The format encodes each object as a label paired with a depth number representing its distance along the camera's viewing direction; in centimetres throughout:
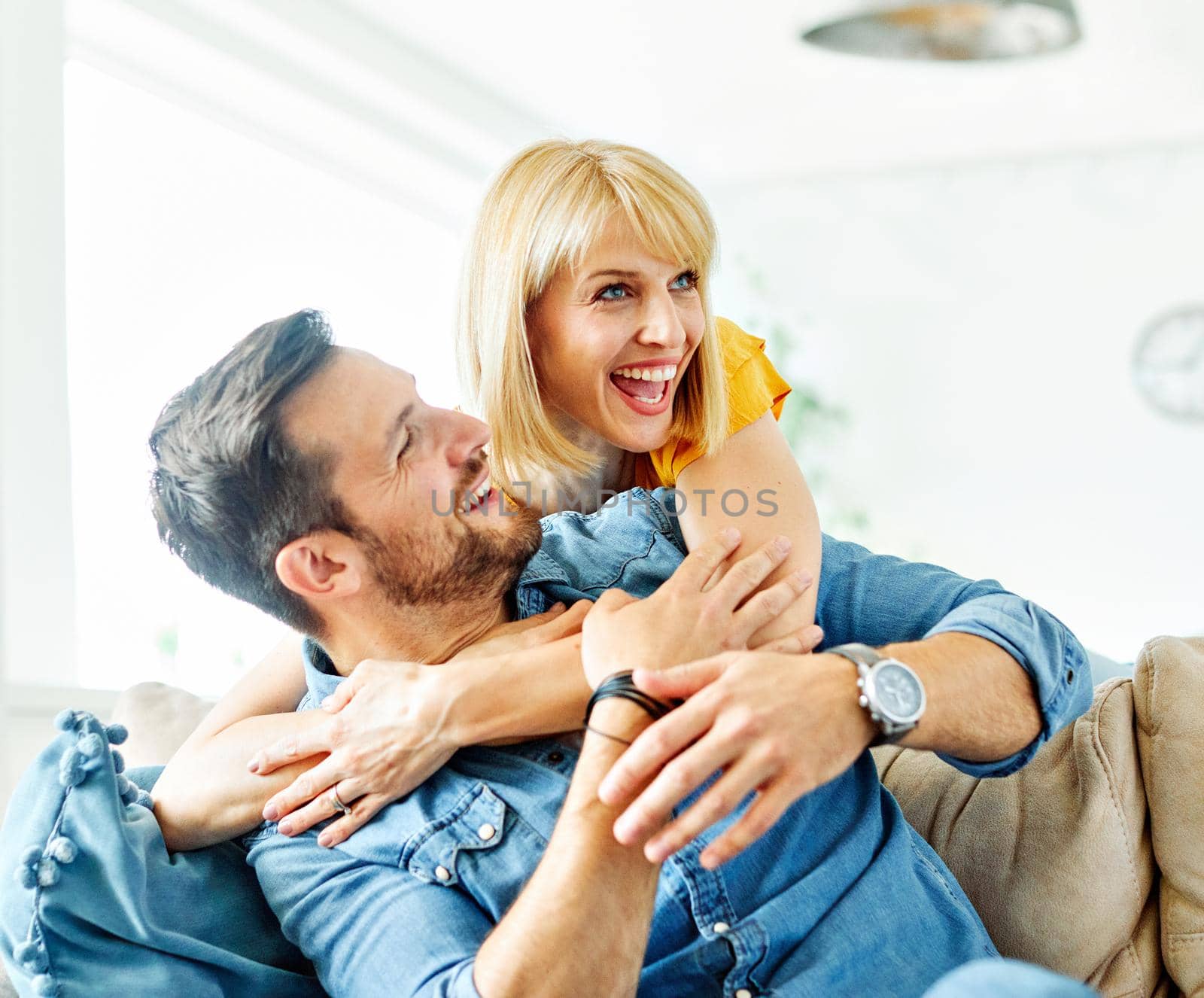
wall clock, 556
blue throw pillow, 117
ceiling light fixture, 343
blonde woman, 128
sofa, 136
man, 109
